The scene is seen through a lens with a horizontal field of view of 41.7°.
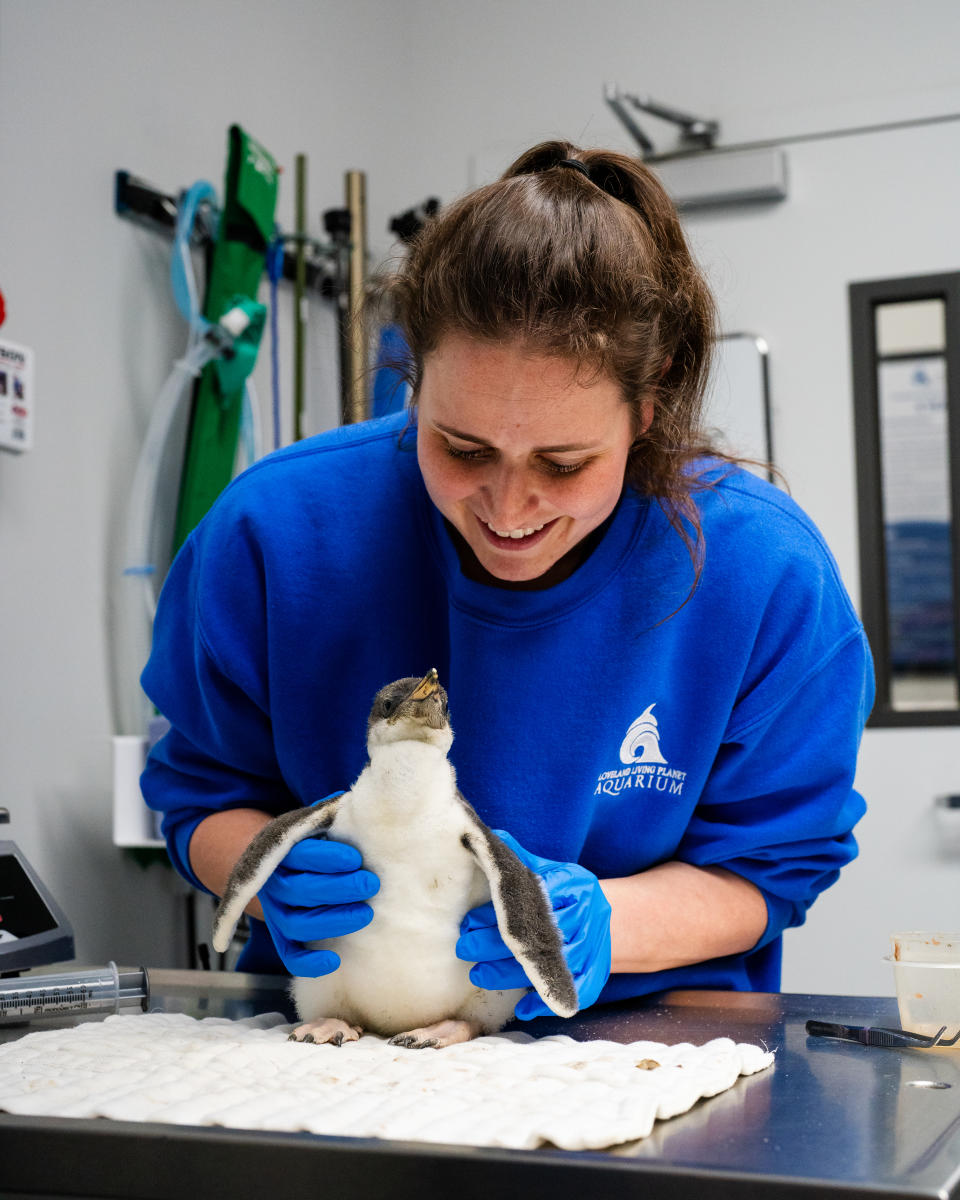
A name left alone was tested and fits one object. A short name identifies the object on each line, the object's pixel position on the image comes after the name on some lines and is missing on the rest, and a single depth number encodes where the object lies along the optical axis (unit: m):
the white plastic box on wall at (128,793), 2.17
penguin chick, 1.02
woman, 1.17
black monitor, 1.51
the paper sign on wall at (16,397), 2.00
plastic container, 1.07
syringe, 1.17
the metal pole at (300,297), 2.78
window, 3.15
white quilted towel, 0.75
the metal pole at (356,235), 2.87
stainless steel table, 0.68
